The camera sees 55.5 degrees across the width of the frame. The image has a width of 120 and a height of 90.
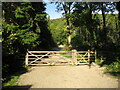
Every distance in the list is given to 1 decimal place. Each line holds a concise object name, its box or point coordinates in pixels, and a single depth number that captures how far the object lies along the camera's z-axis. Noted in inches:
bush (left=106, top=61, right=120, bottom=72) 334.4
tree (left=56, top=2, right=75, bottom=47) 688.2
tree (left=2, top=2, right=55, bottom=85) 331.6
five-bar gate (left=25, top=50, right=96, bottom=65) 412.4
